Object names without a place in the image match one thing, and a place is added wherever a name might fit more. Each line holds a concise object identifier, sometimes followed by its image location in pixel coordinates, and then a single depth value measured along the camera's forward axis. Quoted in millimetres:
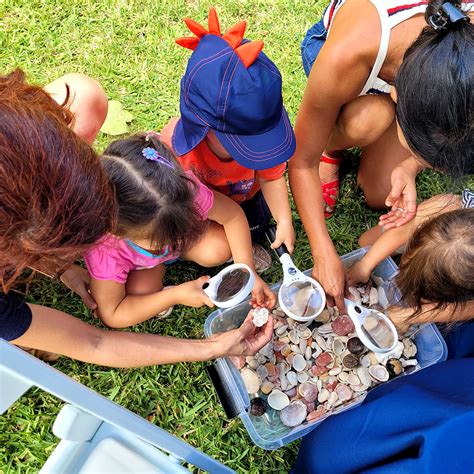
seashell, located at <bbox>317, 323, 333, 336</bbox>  1359
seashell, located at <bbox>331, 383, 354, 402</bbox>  1279
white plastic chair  608
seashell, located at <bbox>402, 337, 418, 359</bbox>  1328
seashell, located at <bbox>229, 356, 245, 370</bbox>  1297
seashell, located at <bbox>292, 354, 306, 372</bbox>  1328
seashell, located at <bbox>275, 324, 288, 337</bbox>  1368
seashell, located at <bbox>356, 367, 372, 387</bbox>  1287
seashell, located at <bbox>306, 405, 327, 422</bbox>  1242
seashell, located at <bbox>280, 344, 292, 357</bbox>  1345
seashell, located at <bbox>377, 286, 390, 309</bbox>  1407
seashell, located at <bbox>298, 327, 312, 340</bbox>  1355
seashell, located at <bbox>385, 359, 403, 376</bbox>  1295
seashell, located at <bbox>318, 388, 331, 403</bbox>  1277
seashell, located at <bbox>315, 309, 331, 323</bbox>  1372
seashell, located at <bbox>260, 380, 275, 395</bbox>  1293
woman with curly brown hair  696
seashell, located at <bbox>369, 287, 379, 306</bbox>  1415
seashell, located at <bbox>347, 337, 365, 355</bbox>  1312
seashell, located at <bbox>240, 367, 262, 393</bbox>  1273
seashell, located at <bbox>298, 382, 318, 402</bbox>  1281
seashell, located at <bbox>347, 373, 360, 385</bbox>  1291
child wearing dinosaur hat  1037
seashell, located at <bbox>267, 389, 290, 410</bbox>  1277
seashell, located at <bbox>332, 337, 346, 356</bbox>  1347
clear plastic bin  1214
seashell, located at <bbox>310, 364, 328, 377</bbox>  1322
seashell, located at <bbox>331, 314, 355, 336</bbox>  1347
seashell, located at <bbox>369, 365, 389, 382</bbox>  1275
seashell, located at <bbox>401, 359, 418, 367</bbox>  1313
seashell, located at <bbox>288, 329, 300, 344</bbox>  1352
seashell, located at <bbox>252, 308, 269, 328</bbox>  1266
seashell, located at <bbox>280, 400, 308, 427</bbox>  1250
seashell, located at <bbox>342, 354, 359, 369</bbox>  1307
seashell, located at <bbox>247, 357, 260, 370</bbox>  1307
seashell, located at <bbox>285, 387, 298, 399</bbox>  1305
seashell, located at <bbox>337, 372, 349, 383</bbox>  1302
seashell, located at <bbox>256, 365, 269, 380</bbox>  1306
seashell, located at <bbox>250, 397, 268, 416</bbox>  1248
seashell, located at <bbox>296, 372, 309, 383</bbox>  1316
